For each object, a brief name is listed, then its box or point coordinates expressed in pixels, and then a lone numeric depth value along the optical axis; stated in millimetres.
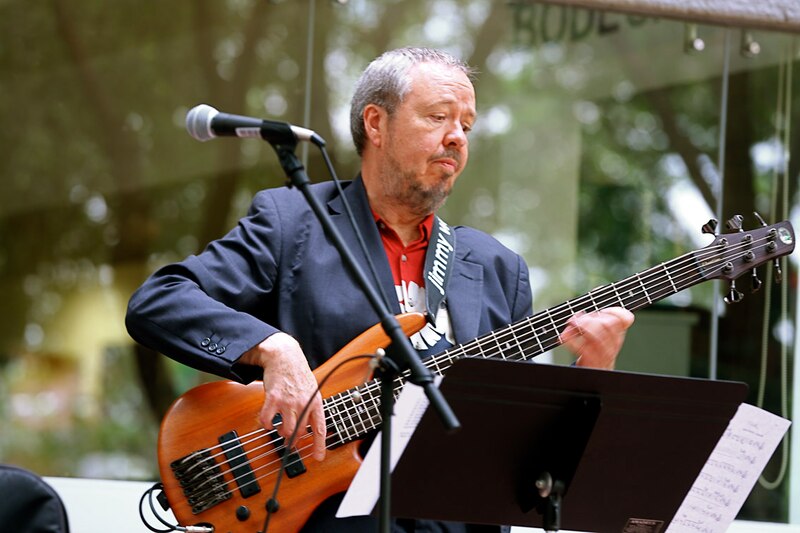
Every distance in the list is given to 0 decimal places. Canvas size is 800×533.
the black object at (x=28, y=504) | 4359
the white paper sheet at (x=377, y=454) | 4512
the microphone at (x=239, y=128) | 4480
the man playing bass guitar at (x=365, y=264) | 5406
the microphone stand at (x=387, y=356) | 4254
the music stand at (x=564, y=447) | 4578
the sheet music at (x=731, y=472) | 4961
